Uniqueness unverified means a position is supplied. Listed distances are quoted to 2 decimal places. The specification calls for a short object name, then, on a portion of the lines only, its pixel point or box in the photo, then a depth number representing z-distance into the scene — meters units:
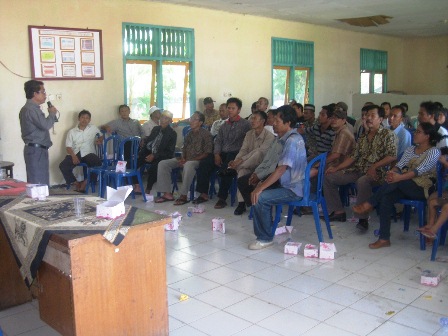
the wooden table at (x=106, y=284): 2.15
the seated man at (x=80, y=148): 6.56
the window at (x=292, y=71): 9.80
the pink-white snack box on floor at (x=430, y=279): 3.26
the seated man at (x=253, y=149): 5.08
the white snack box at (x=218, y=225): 4.63
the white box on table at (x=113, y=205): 2.40
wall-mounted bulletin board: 6.45
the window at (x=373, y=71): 12.14
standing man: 4.76
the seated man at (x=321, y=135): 5.40
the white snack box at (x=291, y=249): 3.95
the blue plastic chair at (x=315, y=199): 4.04
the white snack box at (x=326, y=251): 3.82
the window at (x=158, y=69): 7.50
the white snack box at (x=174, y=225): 4.74
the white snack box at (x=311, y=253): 3.87
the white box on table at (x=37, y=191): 2.93
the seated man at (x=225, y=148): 5.74
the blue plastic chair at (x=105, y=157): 6.13
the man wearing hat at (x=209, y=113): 8.14
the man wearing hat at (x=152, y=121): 7.35
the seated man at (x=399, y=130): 4.93
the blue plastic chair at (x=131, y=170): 5.86
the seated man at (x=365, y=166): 4.48
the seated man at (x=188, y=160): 5.84
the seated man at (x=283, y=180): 3.97
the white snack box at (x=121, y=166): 5.86
